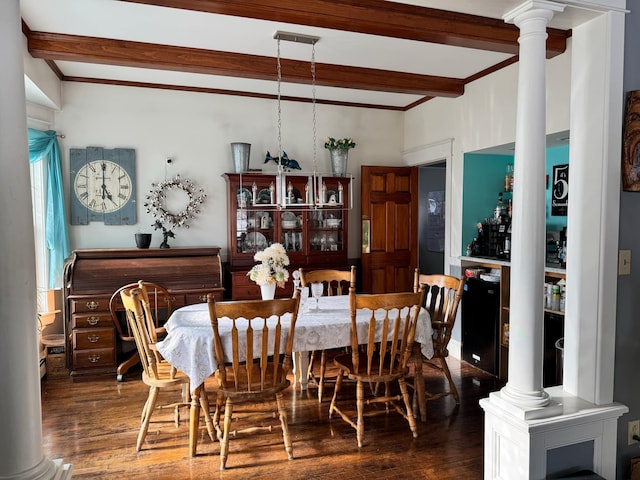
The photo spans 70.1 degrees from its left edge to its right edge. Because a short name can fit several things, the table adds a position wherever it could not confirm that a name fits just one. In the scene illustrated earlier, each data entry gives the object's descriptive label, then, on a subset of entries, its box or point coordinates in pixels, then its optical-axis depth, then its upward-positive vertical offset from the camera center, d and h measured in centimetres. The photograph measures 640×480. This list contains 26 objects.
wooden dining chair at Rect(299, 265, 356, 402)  386 -53
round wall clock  448 +33
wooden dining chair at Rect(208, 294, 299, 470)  244 -78
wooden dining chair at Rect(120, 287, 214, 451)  268 -95
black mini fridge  400 -98
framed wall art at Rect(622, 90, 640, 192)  209 +33
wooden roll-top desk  400 -61
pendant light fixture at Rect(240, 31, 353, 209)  342 +67
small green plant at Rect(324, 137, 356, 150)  500 +81
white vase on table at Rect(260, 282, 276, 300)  325 -51
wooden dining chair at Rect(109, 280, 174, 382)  362 -80
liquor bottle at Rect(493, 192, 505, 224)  433 +6
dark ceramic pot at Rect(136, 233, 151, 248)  441 -21
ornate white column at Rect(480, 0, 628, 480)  198 -25
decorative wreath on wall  468 +17
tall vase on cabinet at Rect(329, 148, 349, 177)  501 +63
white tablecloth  261 -72
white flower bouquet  321 -36
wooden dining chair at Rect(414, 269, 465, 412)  329 -80
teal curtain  424 +6
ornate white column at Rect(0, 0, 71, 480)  142 -18
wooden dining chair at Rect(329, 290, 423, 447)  273 -80
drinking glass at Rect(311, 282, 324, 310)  326 -52
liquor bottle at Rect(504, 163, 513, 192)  454 +38
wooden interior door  515 -12
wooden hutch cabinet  465 -9
